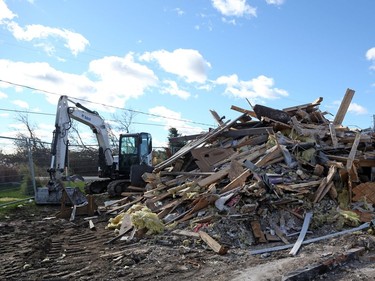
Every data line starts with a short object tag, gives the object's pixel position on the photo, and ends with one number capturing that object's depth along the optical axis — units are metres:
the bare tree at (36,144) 13.84
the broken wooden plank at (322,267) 5.24
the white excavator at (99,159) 12.98
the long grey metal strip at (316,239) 6.84
